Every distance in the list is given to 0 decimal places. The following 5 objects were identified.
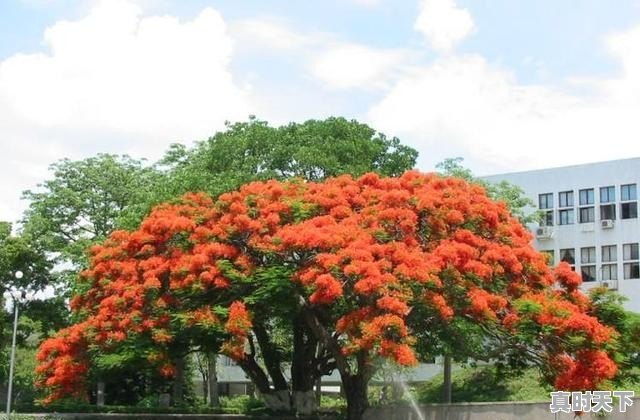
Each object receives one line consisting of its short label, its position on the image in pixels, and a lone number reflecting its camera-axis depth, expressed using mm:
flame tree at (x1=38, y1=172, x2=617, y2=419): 18375
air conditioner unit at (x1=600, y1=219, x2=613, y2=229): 42906
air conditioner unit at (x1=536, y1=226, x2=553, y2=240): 45156
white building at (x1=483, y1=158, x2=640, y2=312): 42438
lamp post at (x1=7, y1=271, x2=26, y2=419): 23028
